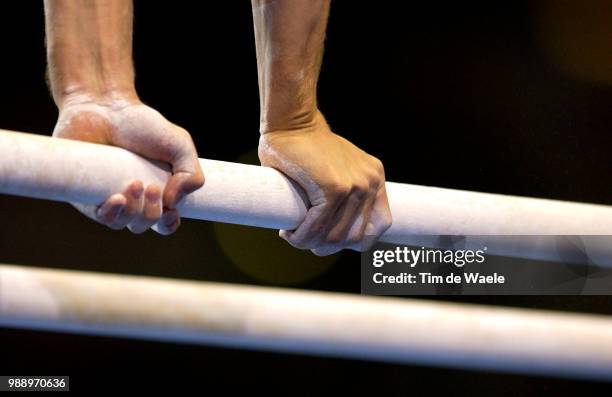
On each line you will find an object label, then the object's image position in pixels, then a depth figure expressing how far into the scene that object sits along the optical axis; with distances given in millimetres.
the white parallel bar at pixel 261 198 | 3840
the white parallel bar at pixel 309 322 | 3766
